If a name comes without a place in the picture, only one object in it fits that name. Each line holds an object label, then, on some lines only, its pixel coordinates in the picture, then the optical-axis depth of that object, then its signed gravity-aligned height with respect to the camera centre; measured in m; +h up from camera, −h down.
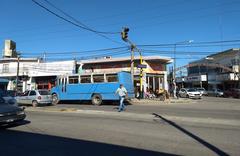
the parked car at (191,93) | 44.92 -0.30
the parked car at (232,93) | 48.28 -0.33
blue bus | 26.56 +0.44
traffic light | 25.27 +4.73
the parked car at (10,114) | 11.69 -0.86
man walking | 19.62 -0.12
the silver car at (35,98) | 26.62 -0.58
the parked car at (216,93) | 55.55 -0.37
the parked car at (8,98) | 18.96 -0.42
